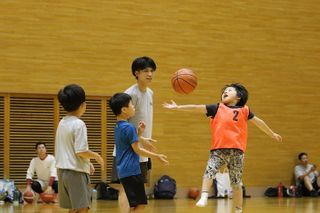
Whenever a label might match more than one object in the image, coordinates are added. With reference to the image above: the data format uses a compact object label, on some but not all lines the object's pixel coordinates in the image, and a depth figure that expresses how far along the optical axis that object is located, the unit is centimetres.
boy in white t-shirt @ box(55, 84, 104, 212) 1227
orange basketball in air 2003
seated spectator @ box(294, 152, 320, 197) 3422
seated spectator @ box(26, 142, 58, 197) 2830
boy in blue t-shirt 1338
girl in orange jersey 1680
